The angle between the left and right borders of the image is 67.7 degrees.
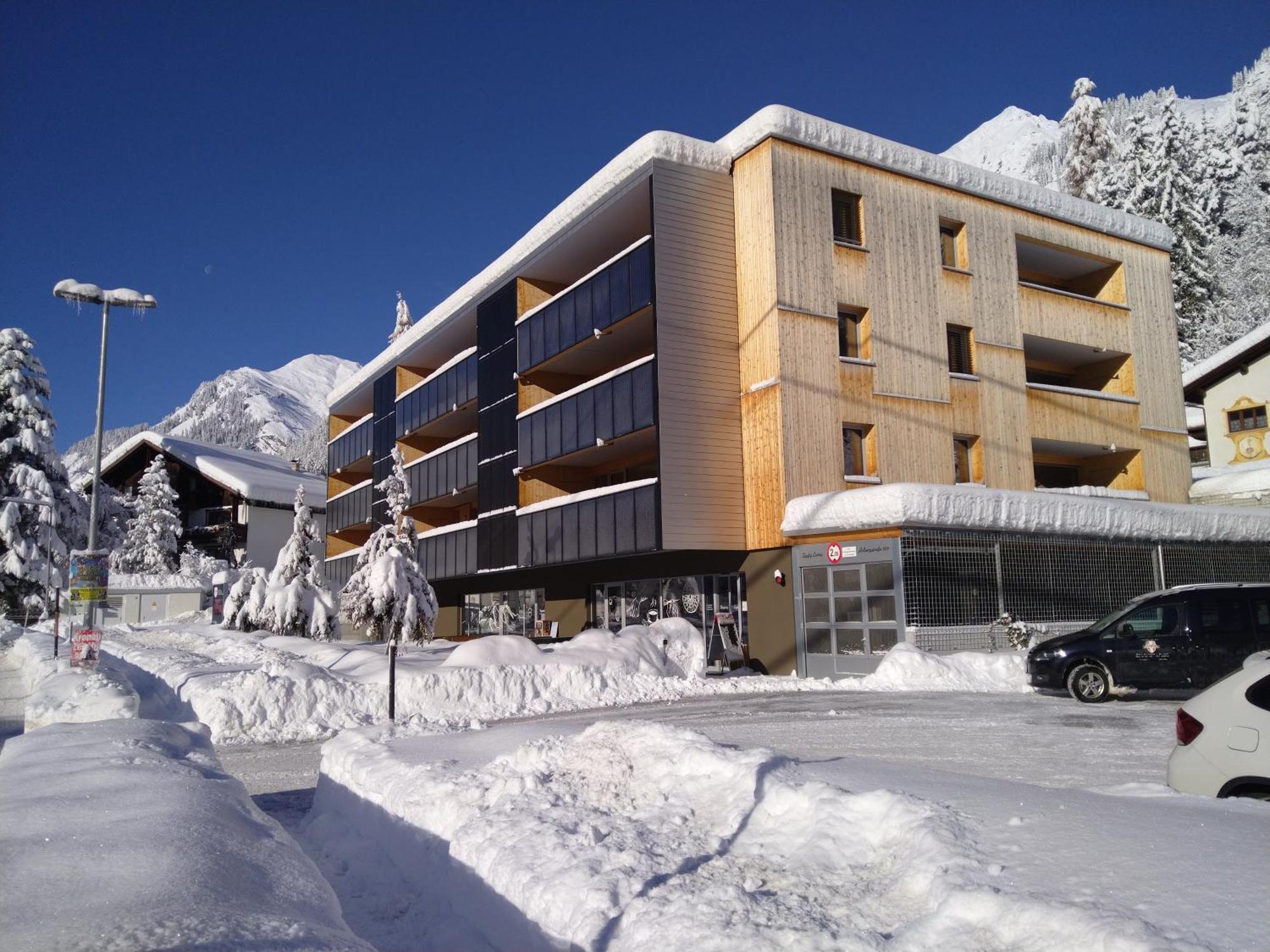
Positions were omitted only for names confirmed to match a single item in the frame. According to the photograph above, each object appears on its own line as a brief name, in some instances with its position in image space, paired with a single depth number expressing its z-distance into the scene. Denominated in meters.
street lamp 22.59
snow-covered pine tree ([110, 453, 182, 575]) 60.84
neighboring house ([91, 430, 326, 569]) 61.38
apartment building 24.45
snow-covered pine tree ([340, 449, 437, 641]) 25.33
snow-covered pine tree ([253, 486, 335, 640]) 31.66
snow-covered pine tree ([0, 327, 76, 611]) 41.66
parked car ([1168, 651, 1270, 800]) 6.39
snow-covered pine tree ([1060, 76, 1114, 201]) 57.84
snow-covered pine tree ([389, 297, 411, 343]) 86.44
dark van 15.13
